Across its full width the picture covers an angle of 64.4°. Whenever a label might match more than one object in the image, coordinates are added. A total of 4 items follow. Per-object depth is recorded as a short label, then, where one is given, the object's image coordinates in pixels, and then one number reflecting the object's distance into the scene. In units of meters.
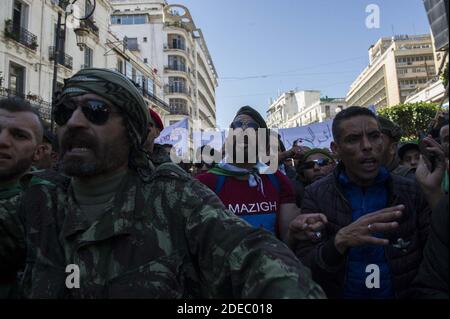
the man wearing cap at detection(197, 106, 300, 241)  2.53
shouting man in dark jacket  1.71
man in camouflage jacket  1.15
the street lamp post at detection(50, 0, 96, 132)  9.21
